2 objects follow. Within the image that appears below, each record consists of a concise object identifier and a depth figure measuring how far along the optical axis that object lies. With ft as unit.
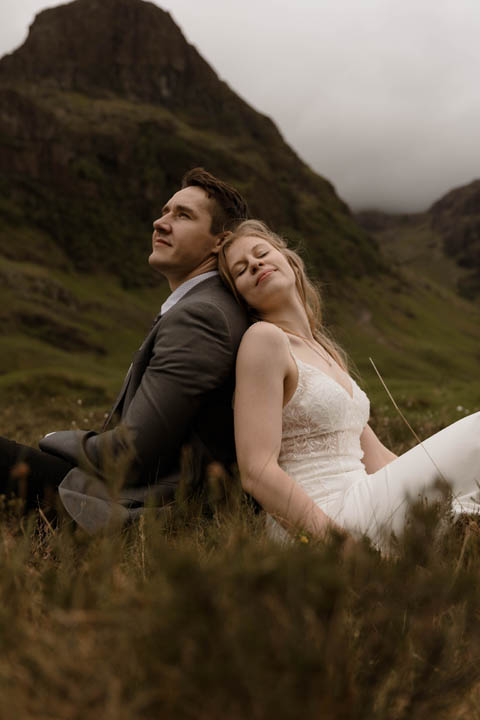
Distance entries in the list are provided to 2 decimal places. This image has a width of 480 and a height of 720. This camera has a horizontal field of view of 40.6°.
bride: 10.70
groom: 11.58
